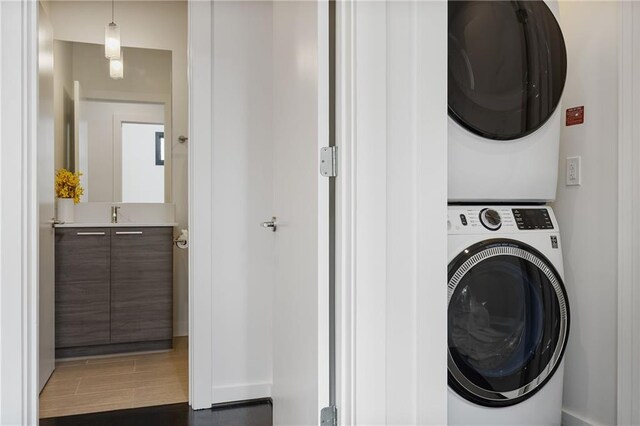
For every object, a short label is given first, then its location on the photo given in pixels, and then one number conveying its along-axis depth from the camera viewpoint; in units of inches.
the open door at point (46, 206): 102.6
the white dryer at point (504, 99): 65.1
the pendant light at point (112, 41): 127.5
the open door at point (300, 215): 58.0
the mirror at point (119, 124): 143.8
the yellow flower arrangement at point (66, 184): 132.3
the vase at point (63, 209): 132.1
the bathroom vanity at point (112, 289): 126.4
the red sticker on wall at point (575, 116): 79.8
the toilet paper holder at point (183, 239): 121.3
